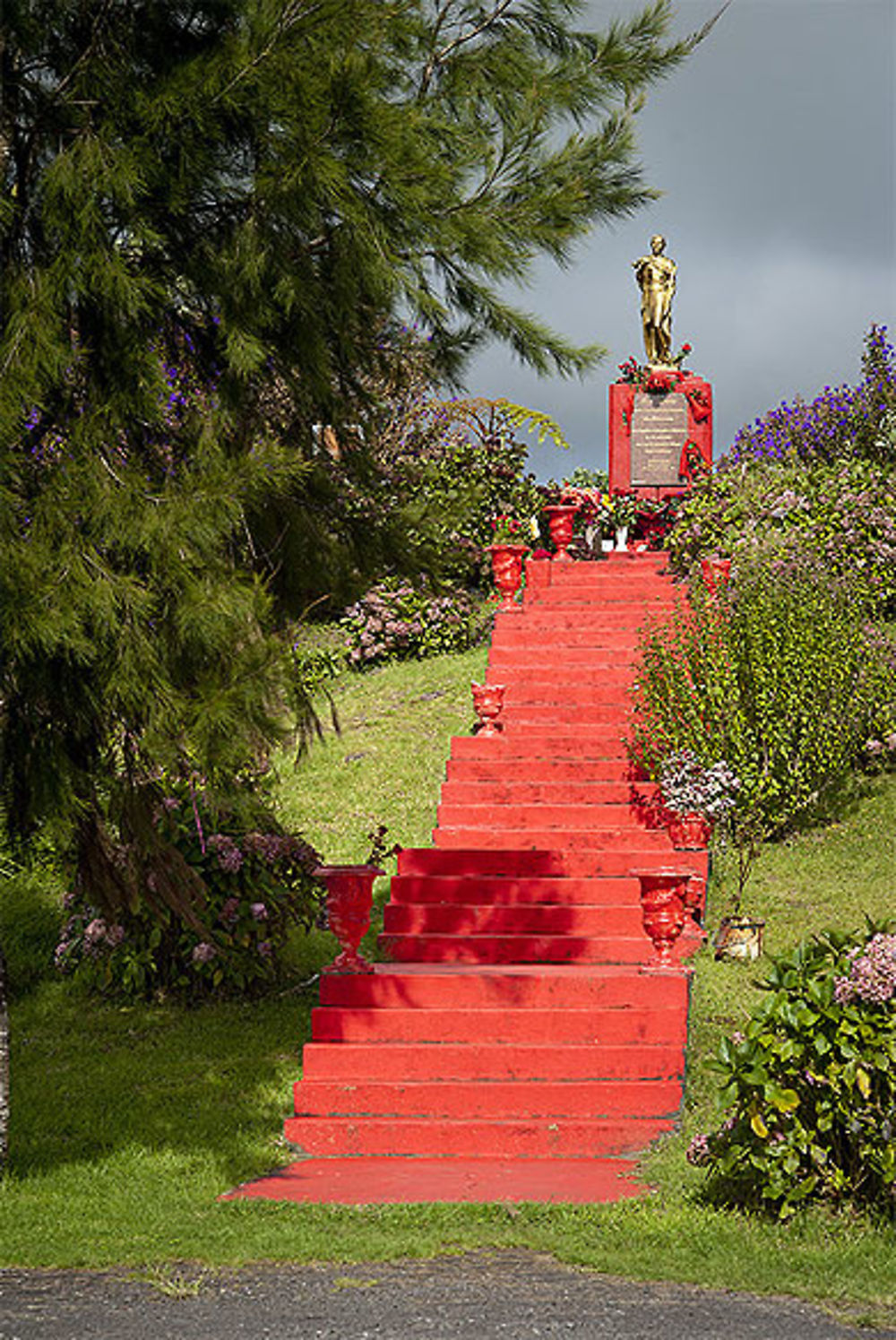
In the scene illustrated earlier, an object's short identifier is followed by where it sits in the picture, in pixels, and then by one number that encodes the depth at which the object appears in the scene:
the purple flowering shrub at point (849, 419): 27.53
